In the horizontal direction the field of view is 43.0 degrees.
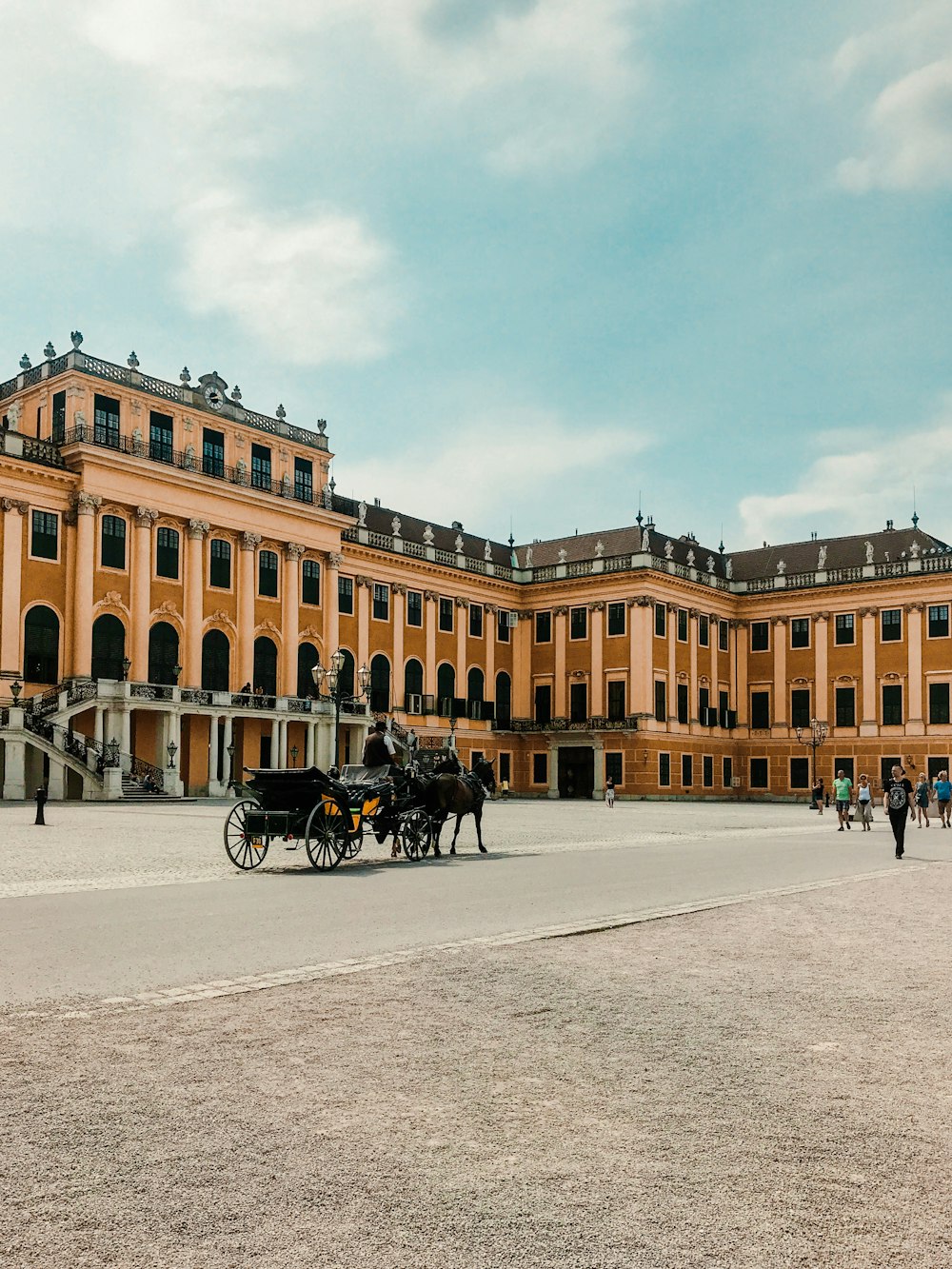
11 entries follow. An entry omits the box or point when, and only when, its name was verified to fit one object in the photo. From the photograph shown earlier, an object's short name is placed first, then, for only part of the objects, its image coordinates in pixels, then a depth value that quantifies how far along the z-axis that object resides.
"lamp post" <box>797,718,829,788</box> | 56.09
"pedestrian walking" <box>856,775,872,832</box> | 35.59
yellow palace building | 47.31
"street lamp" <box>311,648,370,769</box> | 33.92
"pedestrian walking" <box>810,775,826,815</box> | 50.41
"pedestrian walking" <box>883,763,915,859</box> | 22.14
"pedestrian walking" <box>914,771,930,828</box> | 38.35
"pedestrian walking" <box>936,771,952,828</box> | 37.03
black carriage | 17.50
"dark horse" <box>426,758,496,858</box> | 20.45
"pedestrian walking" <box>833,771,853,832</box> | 35.56
